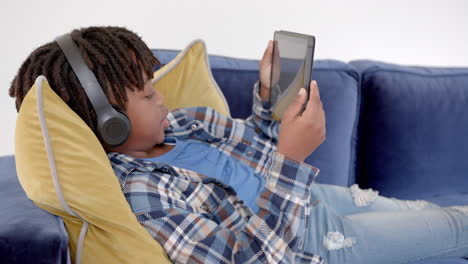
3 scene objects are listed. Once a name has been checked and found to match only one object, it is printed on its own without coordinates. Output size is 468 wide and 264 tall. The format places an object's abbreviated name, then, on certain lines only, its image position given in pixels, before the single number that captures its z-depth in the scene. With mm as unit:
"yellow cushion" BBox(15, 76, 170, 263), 693
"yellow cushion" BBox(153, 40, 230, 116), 1126
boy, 765
